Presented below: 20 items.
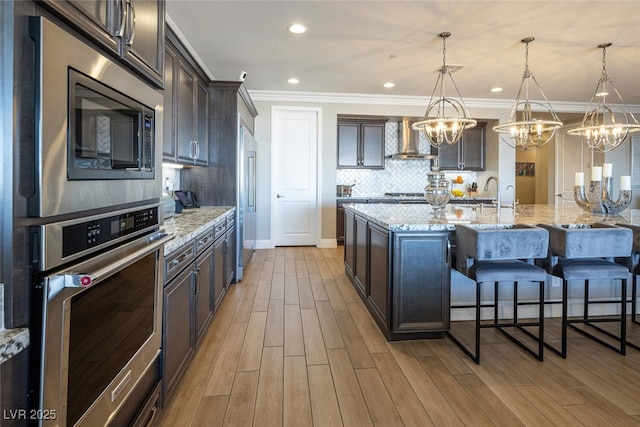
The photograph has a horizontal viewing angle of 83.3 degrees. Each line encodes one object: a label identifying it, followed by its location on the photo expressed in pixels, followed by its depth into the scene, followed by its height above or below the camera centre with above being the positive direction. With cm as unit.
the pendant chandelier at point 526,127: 357 +80
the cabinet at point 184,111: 293 +84
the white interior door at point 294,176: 626 +46
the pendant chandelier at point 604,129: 382 +83
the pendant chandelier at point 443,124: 371 +85
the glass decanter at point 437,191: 329 +11
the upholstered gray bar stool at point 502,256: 220 -33
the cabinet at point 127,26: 95 +55
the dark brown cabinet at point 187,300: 170 -57
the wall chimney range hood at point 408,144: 669 +110
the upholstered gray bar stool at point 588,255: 227 -33
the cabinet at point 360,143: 663 +110
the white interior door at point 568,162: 749 +88
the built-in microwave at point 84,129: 80 +20
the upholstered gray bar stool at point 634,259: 248 -38
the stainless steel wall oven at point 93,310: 83 -31
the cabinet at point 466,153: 686 +96
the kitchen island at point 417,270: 252 -47
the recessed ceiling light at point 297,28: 351 +172
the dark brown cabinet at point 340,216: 639 -24
